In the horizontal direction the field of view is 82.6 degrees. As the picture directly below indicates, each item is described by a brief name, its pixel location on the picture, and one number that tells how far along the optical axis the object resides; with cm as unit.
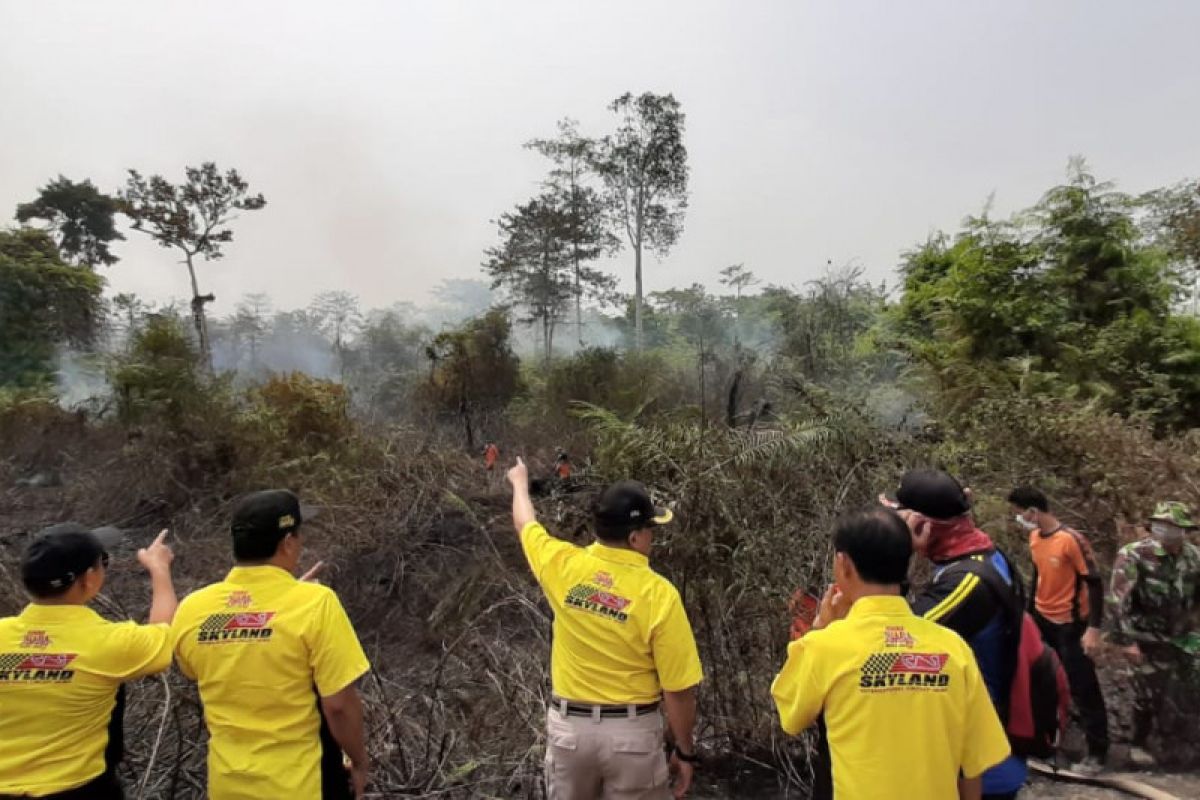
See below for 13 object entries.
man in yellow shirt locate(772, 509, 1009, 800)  166
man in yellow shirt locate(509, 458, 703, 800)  226
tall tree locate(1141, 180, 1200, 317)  1206
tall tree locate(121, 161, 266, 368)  1872
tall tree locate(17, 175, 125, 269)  2394
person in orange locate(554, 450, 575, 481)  853
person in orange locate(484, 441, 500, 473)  996
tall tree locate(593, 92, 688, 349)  2359
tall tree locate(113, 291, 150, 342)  2264
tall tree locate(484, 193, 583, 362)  2411
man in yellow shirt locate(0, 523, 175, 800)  193
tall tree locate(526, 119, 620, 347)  2428
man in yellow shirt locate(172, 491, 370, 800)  196
